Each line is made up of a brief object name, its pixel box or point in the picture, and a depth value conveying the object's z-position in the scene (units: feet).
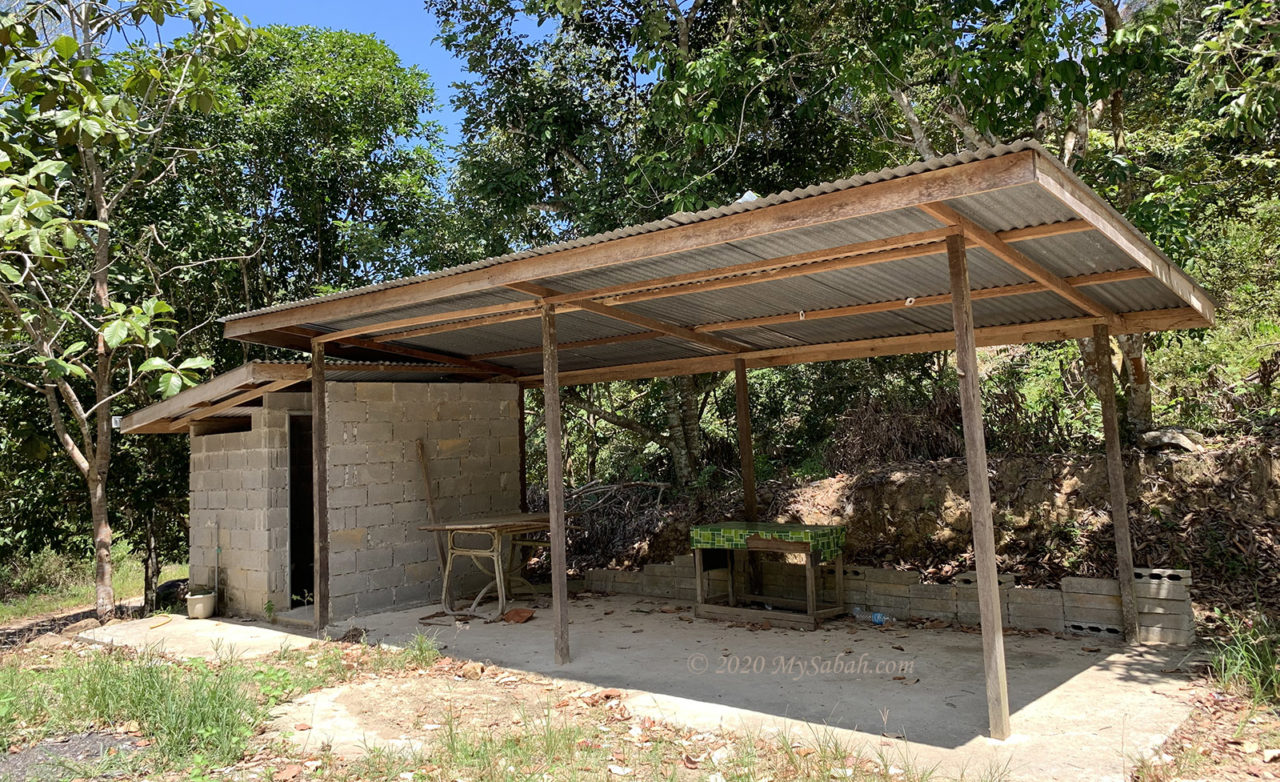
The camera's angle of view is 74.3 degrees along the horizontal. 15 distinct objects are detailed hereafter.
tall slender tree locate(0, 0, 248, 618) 15.88
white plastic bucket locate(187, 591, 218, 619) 26.23
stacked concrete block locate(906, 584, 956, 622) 21.89
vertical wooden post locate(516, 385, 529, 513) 30.55
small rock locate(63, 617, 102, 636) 25.66
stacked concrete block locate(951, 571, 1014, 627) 21.12
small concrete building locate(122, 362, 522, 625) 24.95
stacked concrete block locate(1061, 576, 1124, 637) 19.72
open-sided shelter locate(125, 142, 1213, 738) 13.15
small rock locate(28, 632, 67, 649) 23.95
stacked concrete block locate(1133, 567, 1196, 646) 18.70
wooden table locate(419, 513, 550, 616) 23.17
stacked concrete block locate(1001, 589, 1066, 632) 20.39
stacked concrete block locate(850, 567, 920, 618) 22.61
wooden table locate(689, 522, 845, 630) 21.36
